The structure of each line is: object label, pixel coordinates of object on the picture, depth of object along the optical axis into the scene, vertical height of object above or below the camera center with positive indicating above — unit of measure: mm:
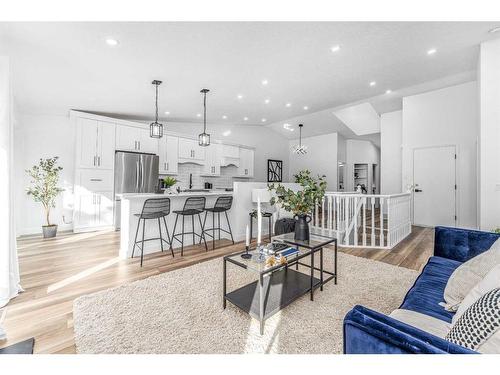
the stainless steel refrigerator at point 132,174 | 5152 +315
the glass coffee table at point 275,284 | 1796 -943
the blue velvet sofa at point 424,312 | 731 -517
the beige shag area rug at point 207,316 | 1578 -1077
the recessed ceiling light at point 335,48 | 3131 +1967
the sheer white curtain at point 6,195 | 2166 -84
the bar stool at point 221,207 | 4070 -338
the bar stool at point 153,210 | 3256 -341
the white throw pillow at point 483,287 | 1015 -445
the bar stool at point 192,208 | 3637 -343
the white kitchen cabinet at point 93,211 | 4828 -523
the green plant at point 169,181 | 4120 +120
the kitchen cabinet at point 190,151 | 6321 +1040
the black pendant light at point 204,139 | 4344 +942
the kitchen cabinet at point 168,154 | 5957 +901
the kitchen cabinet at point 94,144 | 4801 +946
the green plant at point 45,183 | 4531 +74
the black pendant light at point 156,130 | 3775 +960
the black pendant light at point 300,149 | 7561 +1319
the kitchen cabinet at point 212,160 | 6900 +874
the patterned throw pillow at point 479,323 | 752 -461
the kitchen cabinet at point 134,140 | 5277 +1144
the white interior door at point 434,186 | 5184 +89
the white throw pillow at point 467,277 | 1362 -543
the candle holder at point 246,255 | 1996 -599
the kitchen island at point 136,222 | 3404 -575
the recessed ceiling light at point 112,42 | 2725 +1772
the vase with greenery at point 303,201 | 2430 -133
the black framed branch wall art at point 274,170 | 8891 +723
